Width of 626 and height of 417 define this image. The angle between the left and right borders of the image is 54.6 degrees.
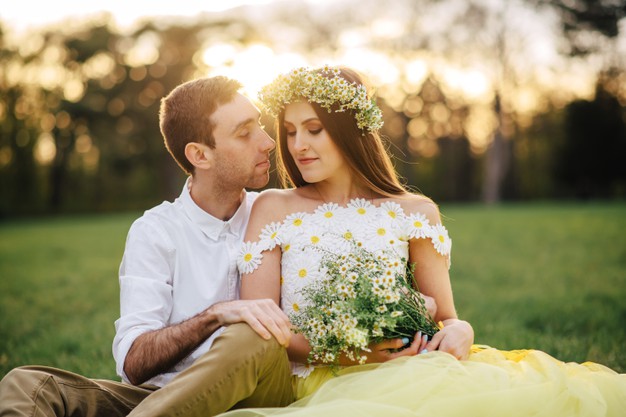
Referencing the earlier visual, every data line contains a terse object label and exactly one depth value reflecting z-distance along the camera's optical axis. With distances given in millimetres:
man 2633
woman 2641
